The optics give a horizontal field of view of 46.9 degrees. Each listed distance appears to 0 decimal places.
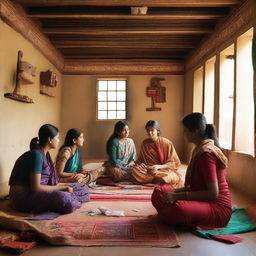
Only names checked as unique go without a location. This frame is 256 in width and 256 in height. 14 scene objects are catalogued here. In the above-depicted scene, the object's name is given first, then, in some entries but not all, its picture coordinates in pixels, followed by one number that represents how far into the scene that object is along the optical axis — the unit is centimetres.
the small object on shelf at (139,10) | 473
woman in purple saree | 293
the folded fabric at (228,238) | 234
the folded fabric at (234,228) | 245
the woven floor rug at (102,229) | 229
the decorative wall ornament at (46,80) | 617
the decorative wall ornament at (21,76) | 463
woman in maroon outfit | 250
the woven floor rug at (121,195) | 378
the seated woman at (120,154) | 498
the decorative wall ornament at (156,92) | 860
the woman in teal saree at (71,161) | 414
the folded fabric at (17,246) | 210
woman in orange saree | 468
